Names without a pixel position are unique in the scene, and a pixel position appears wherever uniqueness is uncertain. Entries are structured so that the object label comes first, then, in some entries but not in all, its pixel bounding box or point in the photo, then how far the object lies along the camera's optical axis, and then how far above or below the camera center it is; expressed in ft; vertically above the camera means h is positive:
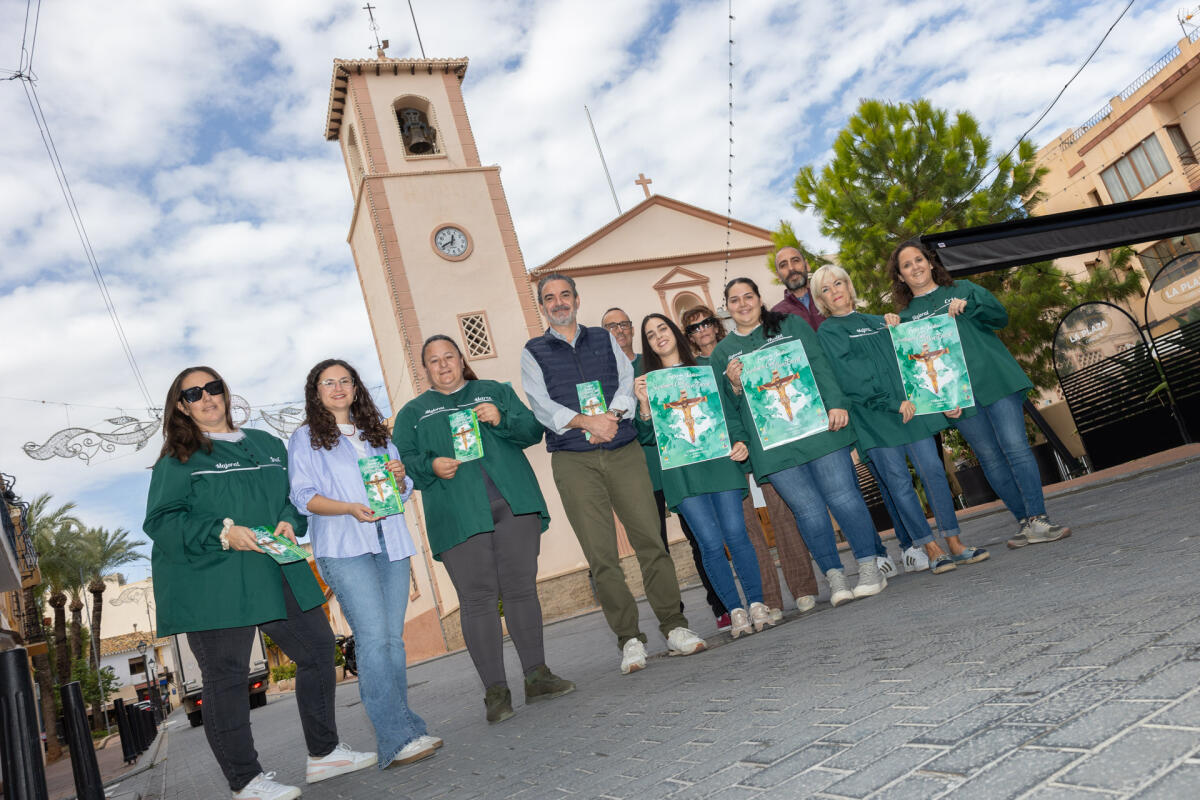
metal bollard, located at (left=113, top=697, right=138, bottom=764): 35.55 -1.55
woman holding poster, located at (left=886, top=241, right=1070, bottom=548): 16.72 +0.91
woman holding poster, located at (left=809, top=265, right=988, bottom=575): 16.90 +0.77
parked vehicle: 63.41 -0.42
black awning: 23.81 +5.11
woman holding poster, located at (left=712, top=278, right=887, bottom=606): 16.03 +1.21
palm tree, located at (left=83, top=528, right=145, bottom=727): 121.39 +19.95
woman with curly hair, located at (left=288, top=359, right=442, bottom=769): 12.69 +1.21
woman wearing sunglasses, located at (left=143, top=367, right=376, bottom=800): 12.10 +1.21
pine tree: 48.49 +13.85
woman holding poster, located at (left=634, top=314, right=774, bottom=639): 15.94 +1.04
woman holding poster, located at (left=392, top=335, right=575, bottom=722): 14.43 +1.39
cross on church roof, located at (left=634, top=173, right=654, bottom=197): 80.43 +31.59
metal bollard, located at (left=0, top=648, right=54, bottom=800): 8.10 -0.07
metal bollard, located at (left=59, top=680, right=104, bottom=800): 14.75 -0.60
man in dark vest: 15.52 +1.72
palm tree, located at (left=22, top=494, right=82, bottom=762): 62.63 +4.49
